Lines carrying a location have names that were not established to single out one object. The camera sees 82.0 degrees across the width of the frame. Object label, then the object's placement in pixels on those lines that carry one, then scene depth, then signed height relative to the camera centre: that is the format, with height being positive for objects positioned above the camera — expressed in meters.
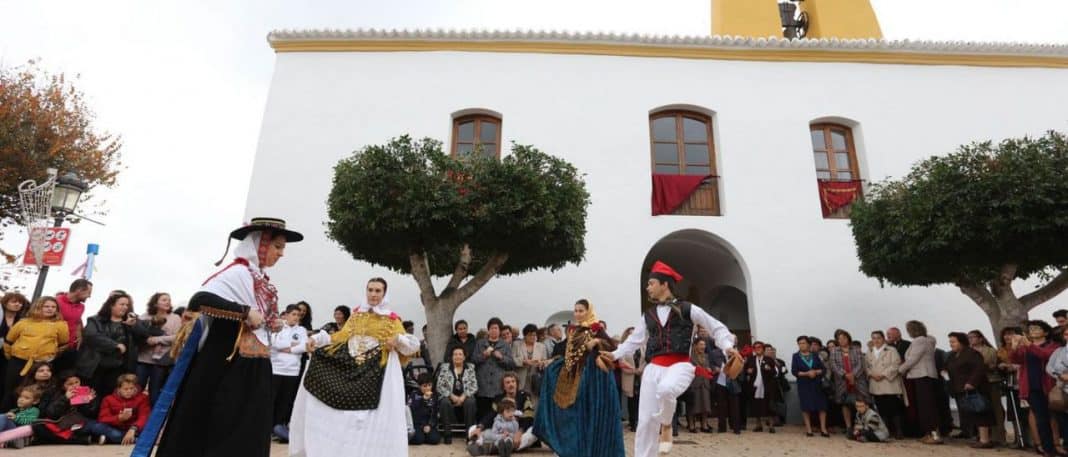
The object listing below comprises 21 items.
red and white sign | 7.70 +1.62
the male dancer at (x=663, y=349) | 4.93 +0.39
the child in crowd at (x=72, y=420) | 6.68 -0.43
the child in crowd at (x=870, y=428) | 8.56 -0.36
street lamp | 8.09 +2.36
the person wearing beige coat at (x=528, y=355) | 8.85 +0.54
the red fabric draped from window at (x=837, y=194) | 12.14 +3.97
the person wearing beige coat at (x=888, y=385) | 8.93 +0.25
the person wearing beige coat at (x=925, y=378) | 8.53 +0.34
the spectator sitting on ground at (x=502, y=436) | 6.80 -0.49
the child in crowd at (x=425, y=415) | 7.56 -0.31
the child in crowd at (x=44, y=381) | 6.80 -0.02
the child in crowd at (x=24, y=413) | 6.50 -0.36
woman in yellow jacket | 6.76 +0.40
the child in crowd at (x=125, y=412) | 6.92 -0.34
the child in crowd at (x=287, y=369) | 6.72 +0.18
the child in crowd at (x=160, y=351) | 7.49 +0.37
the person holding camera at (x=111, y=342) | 7.05 +0.43
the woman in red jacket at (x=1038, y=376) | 7.07 +0.34
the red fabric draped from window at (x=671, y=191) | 11.88 +3.87
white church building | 11.31 +5.19
